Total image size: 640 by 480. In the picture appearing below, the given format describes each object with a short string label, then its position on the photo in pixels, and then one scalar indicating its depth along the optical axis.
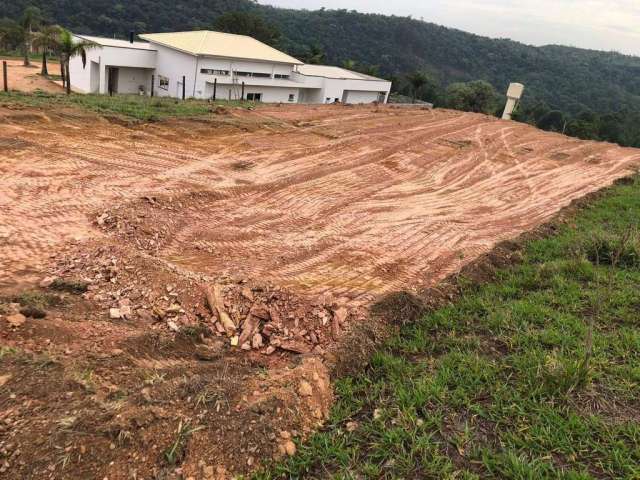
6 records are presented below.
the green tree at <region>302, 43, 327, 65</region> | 49.44
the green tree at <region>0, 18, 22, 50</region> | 39.69
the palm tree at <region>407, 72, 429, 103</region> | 41.06
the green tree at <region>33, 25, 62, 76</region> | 26.30
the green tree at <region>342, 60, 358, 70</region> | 50.72
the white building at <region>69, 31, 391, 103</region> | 29.31
